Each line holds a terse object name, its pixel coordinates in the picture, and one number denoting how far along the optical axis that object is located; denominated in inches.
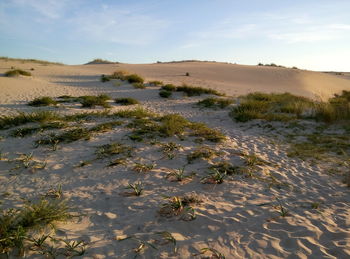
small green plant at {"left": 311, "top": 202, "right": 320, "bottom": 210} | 140.6
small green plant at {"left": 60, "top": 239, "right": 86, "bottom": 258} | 102.2
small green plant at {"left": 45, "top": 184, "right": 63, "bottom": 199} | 146.2
